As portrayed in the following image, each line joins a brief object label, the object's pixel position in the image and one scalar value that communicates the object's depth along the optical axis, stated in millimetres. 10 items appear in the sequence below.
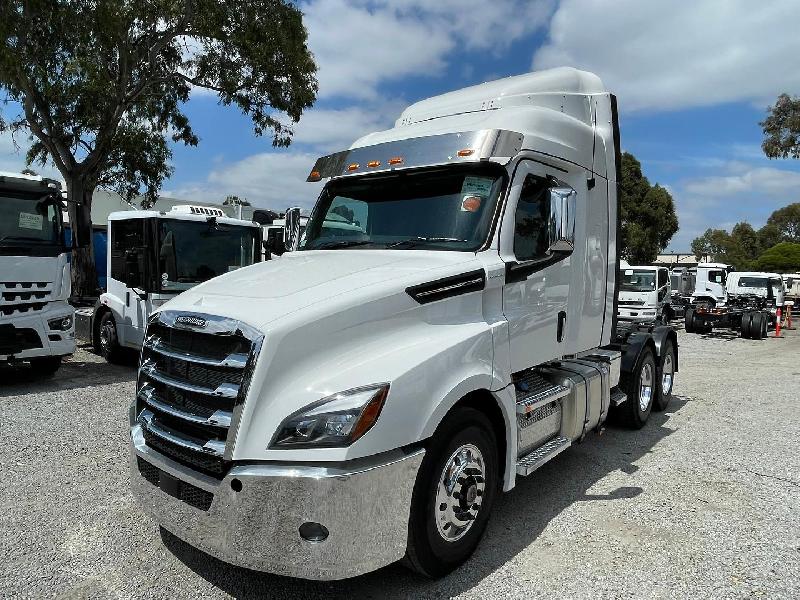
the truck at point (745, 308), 18875
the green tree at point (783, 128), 33156
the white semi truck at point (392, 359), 2879
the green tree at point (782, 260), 45353
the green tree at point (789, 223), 82688
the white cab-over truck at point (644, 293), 20172
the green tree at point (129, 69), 14367
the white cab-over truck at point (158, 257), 8844
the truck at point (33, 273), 7926
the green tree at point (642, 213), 37906
